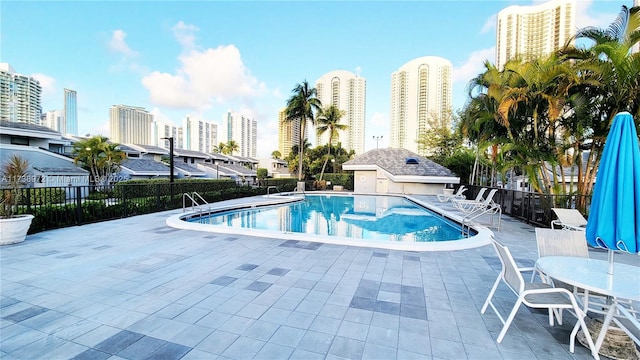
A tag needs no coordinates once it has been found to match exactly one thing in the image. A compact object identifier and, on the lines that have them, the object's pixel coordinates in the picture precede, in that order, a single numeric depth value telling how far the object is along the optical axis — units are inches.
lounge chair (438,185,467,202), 620.4
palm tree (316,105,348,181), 1081.4
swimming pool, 249.3
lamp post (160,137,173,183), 531.9
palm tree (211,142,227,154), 2236.7
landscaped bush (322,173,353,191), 1072.2
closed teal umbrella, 94.6
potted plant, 224.7
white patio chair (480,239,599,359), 93.0
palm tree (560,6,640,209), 252.8
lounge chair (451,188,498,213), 381.3
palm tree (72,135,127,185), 805.2
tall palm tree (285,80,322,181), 945.5
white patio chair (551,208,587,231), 245.6
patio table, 89.2
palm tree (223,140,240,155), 2230.6
